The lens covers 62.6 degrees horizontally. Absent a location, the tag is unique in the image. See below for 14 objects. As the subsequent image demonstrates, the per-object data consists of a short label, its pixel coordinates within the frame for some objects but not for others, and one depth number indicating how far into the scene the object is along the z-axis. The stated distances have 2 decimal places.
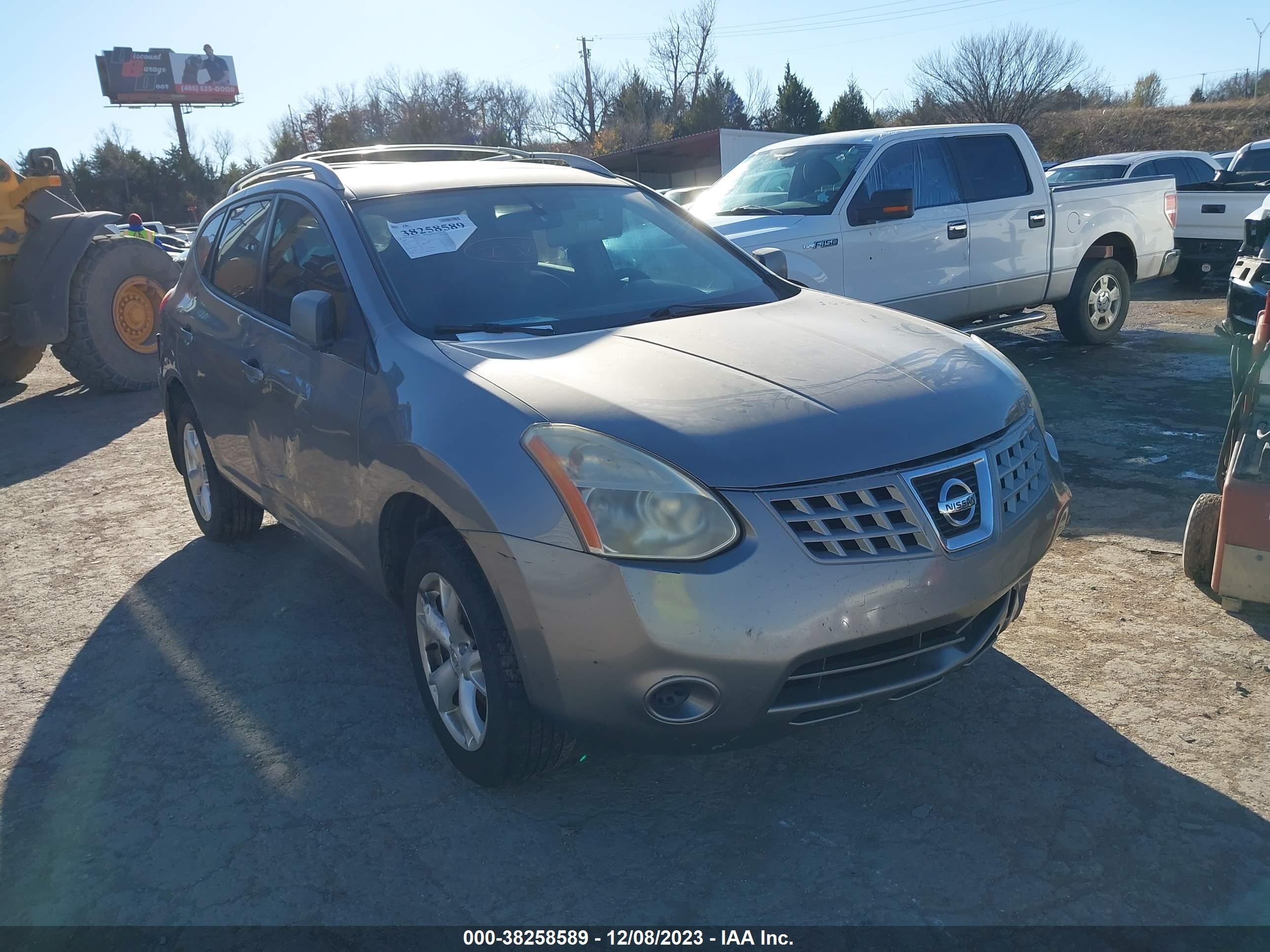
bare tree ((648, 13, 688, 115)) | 66.69
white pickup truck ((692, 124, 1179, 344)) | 7.61
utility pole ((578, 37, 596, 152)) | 64.72
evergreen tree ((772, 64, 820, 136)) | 46.88
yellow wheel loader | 9.15
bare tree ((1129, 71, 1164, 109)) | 63.34
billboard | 66.19
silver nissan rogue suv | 2.49
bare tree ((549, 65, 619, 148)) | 65.94
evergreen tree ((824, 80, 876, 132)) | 45.53
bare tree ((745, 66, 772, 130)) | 51.00
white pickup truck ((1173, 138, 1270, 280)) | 12.34
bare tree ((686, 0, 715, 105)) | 66.69
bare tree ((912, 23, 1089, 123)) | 51.00
